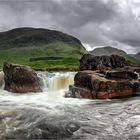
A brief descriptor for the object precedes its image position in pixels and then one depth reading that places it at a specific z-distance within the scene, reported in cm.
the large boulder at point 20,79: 2509
